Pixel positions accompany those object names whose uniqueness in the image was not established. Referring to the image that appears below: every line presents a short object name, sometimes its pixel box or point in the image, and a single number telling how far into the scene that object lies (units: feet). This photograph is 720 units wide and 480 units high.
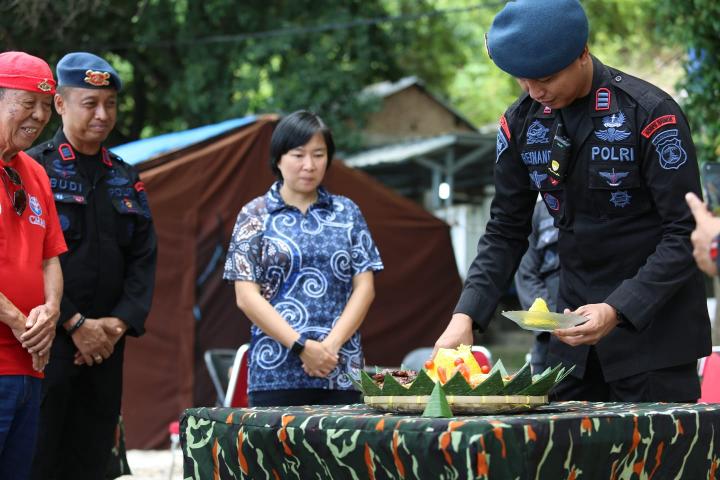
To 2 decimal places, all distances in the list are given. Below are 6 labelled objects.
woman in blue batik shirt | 14.34
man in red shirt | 11.69
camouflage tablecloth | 7.63
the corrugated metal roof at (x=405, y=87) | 58.70
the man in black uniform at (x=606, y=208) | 10.37
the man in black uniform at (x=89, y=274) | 13.82
